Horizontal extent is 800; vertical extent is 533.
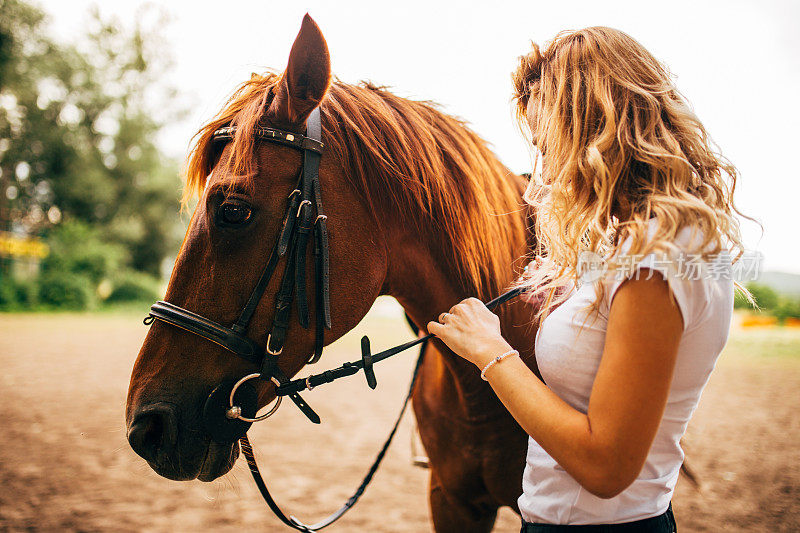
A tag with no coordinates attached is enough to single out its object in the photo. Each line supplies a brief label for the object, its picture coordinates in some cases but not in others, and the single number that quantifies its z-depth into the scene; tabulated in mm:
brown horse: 1418
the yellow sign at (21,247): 21344
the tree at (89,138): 20531
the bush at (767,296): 19266
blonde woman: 957
